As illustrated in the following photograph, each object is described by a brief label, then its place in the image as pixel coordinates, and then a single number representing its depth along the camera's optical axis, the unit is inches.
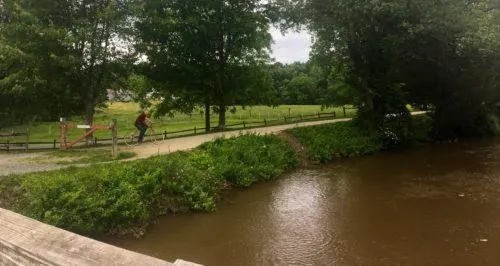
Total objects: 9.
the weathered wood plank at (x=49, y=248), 109.2
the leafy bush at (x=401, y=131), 1170.0
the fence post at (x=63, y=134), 846.5
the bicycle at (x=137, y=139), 965.8
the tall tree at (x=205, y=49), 1107.9
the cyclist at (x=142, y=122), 925.1
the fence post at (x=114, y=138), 751.7
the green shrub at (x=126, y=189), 478.9
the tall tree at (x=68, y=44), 858.1
